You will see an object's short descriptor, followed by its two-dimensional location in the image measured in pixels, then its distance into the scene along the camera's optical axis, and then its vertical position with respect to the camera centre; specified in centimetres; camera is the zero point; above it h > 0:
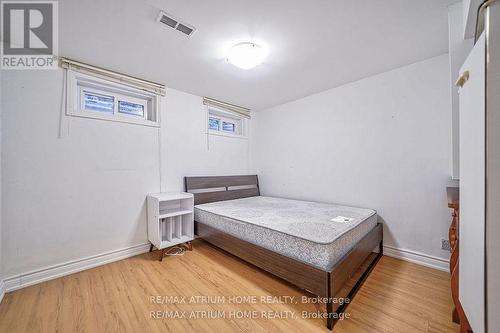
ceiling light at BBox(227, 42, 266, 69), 182 +113
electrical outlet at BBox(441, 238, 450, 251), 198 -84
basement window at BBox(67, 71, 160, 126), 210 +86
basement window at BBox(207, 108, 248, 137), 352 +88
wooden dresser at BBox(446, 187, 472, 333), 111 -67
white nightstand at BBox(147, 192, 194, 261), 231 -73
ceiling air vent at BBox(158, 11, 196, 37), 146 +119
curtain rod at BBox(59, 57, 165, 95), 201 +114
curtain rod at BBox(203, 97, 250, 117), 325 +115
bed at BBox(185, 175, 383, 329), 140 -70
